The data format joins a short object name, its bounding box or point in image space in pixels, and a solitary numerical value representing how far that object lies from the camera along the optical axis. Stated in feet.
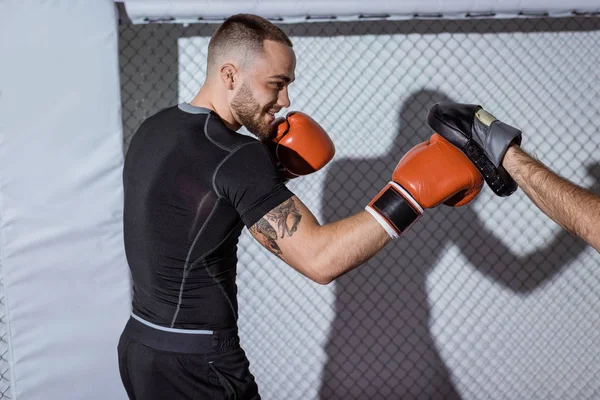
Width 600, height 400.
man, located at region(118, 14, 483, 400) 4.54
